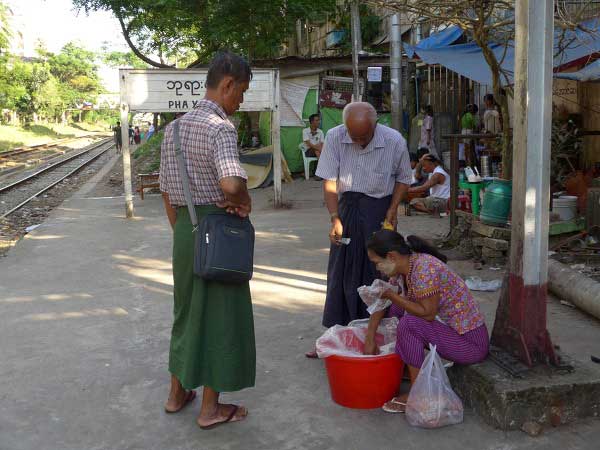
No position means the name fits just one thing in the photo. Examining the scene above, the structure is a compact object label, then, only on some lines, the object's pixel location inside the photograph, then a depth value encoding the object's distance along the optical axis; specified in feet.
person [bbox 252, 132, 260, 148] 58.34
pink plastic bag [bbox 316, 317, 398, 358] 11.86
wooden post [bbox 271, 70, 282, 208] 36.73
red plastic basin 11.14
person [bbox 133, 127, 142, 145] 152.56
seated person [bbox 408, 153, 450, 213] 32.12
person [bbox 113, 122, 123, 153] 122.83
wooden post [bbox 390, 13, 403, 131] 39.75
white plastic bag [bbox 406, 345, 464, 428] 10.51
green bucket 21.34
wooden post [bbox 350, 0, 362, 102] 42.42
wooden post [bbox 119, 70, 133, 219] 33.19
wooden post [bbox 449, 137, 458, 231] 23.80
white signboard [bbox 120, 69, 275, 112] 33.24
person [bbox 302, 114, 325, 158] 46.50
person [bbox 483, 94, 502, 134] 39.75
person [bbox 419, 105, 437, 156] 46.98
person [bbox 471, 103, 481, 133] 44.11
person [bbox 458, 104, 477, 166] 42.73
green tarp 51.29
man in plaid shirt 10.19
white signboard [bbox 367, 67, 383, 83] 43.98
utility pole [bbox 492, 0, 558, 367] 10.57
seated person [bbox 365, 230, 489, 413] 10.77
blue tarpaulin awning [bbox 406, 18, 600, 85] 26.13
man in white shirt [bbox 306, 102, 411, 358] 13.28
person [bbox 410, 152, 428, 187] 34.60
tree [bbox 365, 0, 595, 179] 18.57
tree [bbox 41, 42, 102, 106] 246.92
